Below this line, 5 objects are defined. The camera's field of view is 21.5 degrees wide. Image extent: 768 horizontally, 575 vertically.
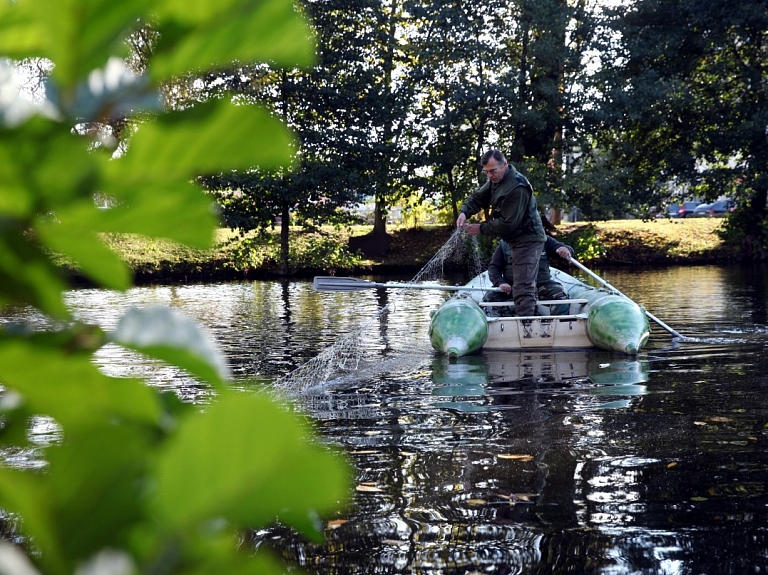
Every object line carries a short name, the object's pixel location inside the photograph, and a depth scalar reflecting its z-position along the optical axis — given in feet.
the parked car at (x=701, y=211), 140.21
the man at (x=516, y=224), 49.04
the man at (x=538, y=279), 51.44
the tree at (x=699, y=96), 83.84
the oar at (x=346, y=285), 51.31
